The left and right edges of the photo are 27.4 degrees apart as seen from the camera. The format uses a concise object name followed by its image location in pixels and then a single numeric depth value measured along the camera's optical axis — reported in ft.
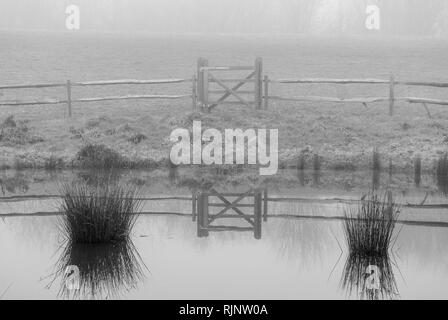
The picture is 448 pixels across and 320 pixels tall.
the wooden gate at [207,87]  83.15
